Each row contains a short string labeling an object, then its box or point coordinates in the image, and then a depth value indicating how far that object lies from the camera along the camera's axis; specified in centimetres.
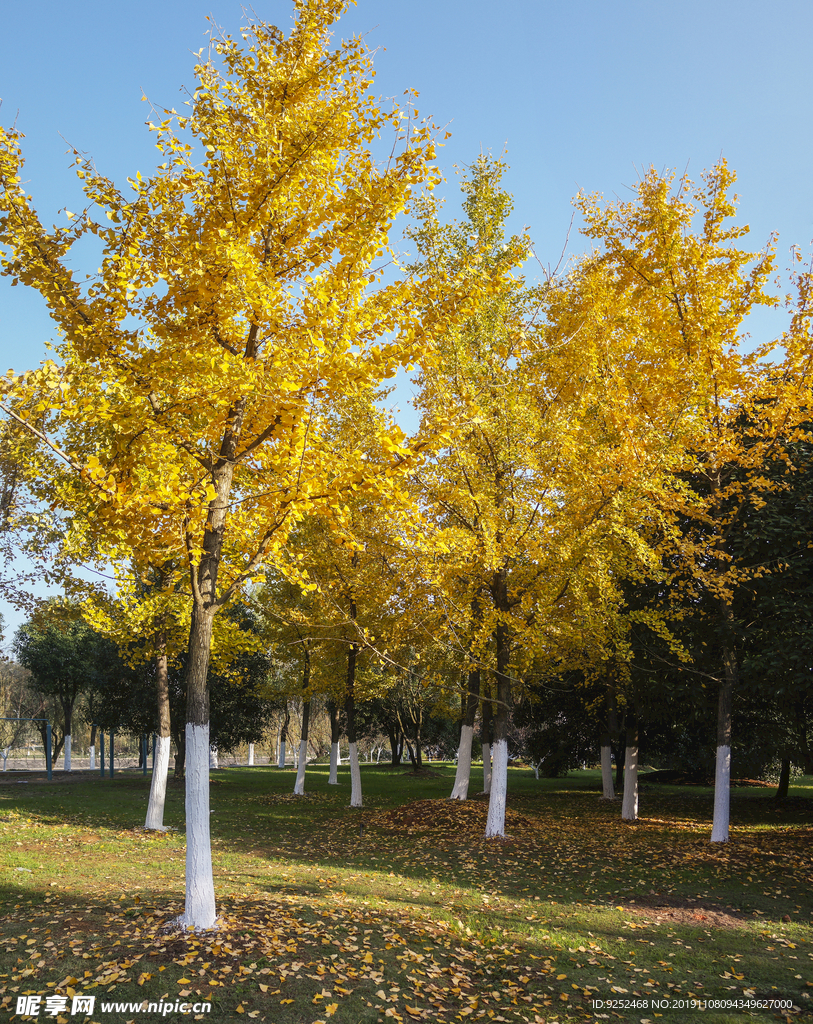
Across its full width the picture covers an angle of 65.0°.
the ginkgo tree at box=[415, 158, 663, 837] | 1066
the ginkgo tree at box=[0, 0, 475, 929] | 525
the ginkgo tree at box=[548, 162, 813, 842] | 1102
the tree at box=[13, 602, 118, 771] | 2788
